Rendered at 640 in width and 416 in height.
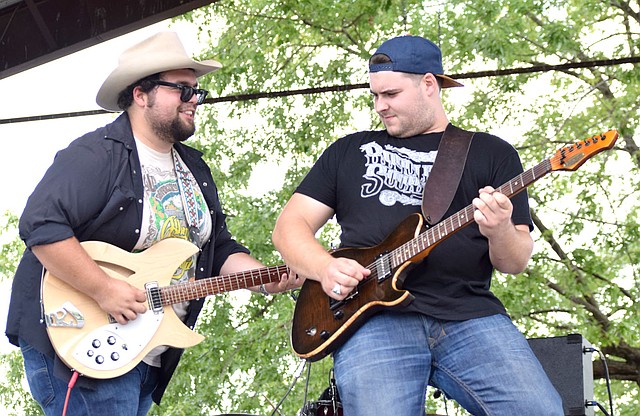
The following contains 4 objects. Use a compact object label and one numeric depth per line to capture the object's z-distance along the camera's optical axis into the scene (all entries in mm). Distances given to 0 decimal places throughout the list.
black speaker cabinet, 4727
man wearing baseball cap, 3410
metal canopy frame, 5977
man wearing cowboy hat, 3842
